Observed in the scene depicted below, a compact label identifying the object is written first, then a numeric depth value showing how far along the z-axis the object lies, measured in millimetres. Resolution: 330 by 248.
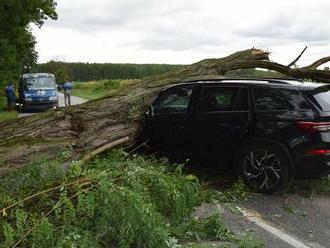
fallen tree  7926
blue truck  33781
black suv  7738
